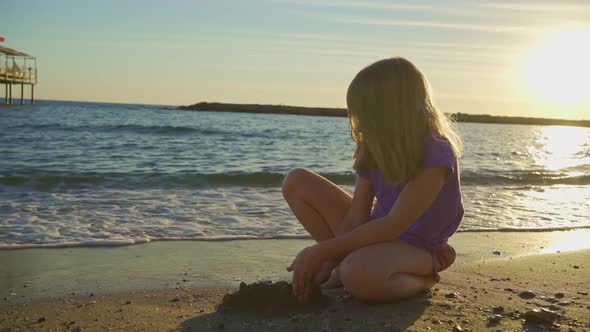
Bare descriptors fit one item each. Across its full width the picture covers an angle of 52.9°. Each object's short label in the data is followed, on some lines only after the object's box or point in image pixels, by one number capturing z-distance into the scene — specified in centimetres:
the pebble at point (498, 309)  255
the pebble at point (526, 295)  282
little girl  238
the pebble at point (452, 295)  276
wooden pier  2980
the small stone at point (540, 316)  238
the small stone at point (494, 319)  241
